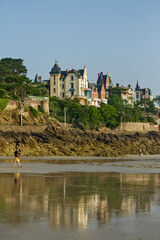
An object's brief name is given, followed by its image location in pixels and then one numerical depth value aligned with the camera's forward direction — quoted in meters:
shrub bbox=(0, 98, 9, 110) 71.25
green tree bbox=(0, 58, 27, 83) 107.75
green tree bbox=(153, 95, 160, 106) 183.62
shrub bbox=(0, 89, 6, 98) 76.53
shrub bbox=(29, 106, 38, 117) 75.58
